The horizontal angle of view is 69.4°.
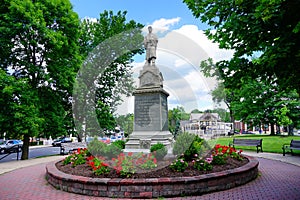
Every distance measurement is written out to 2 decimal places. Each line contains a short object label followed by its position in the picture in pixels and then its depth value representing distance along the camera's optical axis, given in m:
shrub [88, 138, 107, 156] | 8.77
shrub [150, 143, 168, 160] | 8.02
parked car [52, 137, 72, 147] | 36.07
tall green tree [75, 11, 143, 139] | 21.33
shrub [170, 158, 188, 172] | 6.51
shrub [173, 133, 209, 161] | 7.66
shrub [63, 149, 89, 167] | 8.35
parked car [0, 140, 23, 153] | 24.61
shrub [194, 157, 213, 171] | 6.69
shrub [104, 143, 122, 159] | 8.81
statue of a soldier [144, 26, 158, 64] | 11.83
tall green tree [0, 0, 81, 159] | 13.28
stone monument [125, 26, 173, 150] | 10.42
